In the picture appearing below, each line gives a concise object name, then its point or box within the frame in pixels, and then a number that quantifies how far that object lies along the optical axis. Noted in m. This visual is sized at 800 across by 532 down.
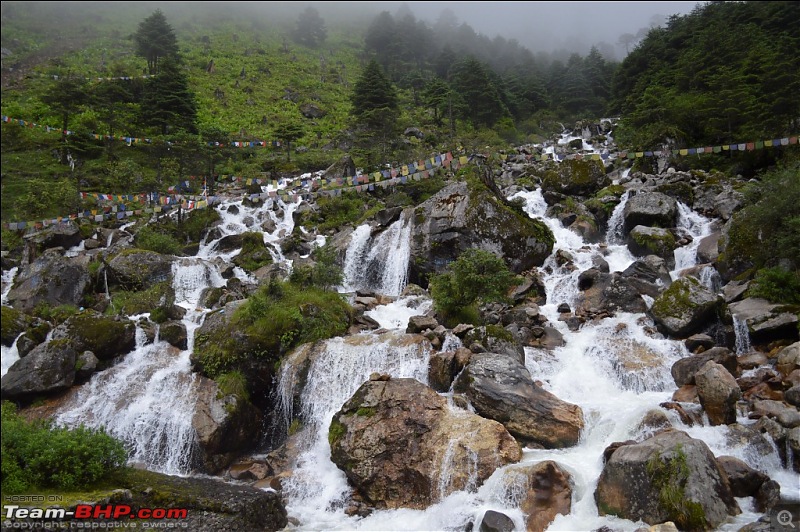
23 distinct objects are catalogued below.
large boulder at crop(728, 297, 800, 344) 13.85
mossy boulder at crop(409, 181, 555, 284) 23.33
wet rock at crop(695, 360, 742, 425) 10.98
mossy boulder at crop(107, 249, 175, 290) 22.31
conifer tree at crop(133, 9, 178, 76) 52.94
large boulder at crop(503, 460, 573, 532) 9.58
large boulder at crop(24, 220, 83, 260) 24.84
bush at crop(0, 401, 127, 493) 8.69
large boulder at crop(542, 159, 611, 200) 30.73
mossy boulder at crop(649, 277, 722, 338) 15.69
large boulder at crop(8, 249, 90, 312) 20.34
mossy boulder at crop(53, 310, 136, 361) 16.23
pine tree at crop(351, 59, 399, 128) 44.25
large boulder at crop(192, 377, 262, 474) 13.67
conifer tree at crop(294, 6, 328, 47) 85.56
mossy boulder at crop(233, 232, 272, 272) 25.95
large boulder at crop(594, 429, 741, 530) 8.51
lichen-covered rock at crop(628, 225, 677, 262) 21.95
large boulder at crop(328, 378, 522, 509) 10.91
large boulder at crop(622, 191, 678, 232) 23.72
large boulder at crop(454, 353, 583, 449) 11.83
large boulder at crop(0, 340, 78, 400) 14.58
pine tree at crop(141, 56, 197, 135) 40.09
